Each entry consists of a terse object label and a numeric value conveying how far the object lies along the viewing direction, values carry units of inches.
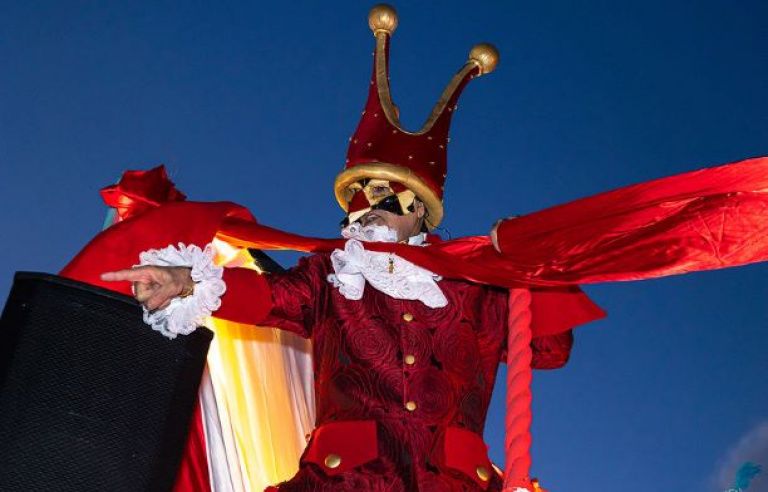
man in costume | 116.6
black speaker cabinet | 107.7
